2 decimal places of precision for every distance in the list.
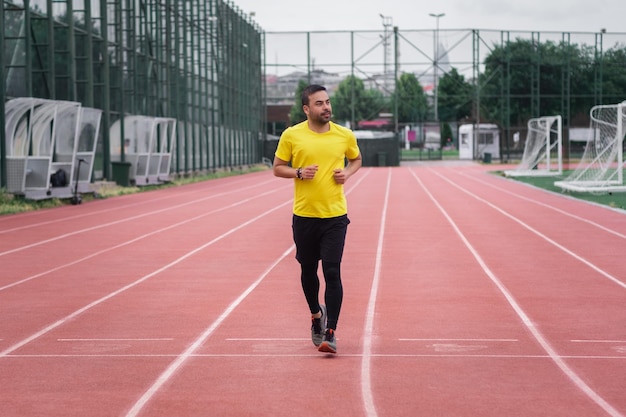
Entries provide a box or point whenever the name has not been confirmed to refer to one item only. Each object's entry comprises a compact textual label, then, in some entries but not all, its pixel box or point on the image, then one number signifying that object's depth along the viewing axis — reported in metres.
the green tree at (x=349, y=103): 91.94
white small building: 83.84
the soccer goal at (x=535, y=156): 46.56
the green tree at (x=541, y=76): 76.38
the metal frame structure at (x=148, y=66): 30.84
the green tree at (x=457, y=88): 74.31
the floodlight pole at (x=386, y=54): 74.19
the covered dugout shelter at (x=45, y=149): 26.42
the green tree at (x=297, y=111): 95.31
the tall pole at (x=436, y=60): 72.17
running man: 7.71
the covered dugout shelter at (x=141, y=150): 37.72
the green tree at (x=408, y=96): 78.31
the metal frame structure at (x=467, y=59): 74.12
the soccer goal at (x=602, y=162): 30.31
